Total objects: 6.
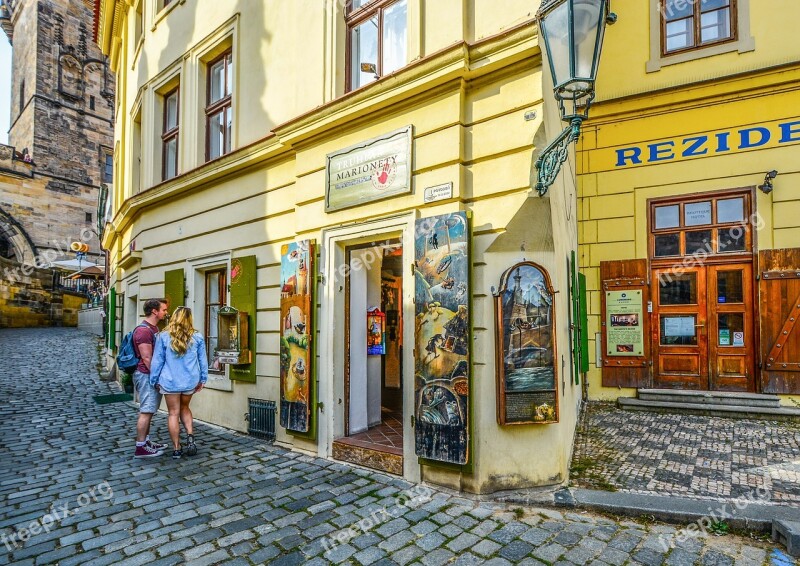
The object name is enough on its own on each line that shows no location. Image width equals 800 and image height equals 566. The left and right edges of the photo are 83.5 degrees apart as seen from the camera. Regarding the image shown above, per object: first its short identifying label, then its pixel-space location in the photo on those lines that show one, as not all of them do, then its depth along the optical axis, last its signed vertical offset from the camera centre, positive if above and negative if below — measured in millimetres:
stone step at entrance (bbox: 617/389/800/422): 6789 -1689
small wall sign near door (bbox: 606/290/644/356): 8062 -429
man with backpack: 5559 -975
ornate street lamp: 3588 +2102
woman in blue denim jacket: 5477 -828
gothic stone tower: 28062 +11982
